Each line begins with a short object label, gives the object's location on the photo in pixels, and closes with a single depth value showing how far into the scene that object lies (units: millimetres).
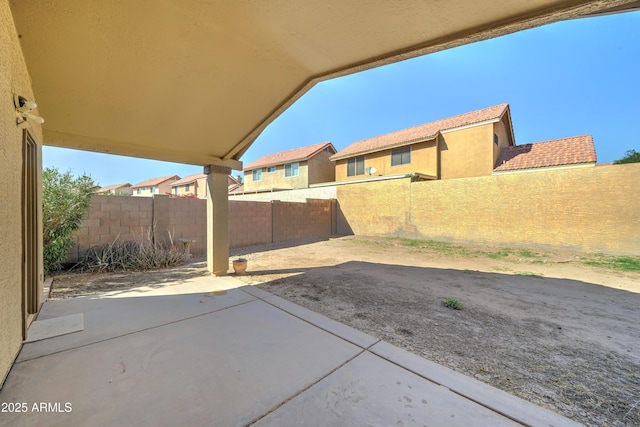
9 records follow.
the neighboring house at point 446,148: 14039
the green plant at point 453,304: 3897
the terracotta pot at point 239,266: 5785
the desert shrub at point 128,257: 6012
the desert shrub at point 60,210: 5168
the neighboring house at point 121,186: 38856
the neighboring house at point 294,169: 20750
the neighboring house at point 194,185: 29844
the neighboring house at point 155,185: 36062
